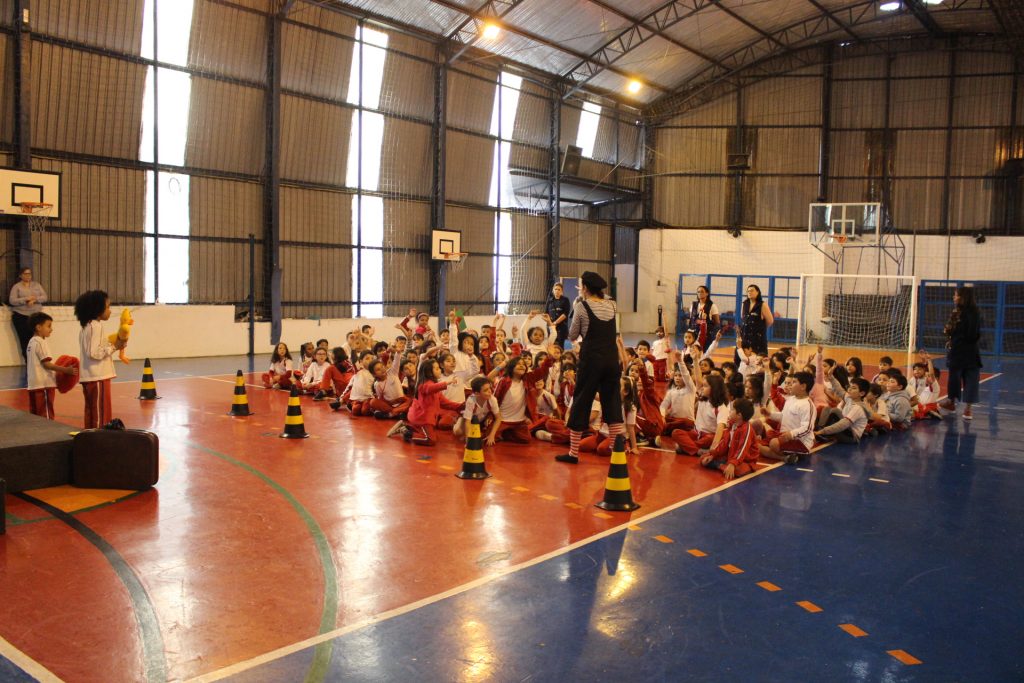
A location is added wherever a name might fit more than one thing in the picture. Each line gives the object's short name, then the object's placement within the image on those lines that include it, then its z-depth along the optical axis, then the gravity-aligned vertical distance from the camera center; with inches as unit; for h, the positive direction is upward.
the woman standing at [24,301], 582.2 -4.0
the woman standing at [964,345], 442.3 -10.9
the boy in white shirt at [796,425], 341.4 -45.4
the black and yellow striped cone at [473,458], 297.1 -55.0
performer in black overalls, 295.0 -11.8
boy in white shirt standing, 338.0 -28.9
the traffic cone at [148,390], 473.3 -53.3
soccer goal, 1008.9 +11.5
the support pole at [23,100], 623.8 +153.6
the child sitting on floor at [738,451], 307.9 -52.7
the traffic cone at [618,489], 257.1 -56.0
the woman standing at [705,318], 512.9 -0.4
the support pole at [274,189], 789.9 +115.0
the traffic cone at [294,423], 366.6 -54.3
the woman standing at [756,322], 456.8 -2.0
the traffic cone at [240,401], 424.8 -52.2
